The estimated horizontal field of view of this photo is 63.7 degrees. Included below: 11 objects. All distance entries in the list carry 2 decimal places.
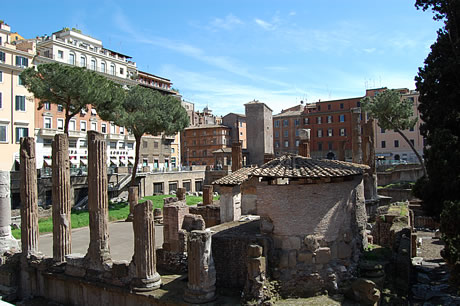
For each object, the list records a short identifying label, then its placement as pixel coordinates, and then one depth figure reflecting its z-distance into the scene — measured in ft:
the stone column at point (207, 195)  65.41
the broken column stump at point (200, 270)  28.53
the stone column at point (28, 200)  39.99
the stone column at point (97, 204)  35.14
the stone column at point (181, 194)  67.05
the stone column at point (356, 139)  72.43
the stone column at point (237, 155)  70.23
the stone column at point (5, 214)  41.81
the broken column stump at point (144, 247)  31.53
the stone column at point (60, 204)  37.73
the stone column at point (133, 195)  77.46
